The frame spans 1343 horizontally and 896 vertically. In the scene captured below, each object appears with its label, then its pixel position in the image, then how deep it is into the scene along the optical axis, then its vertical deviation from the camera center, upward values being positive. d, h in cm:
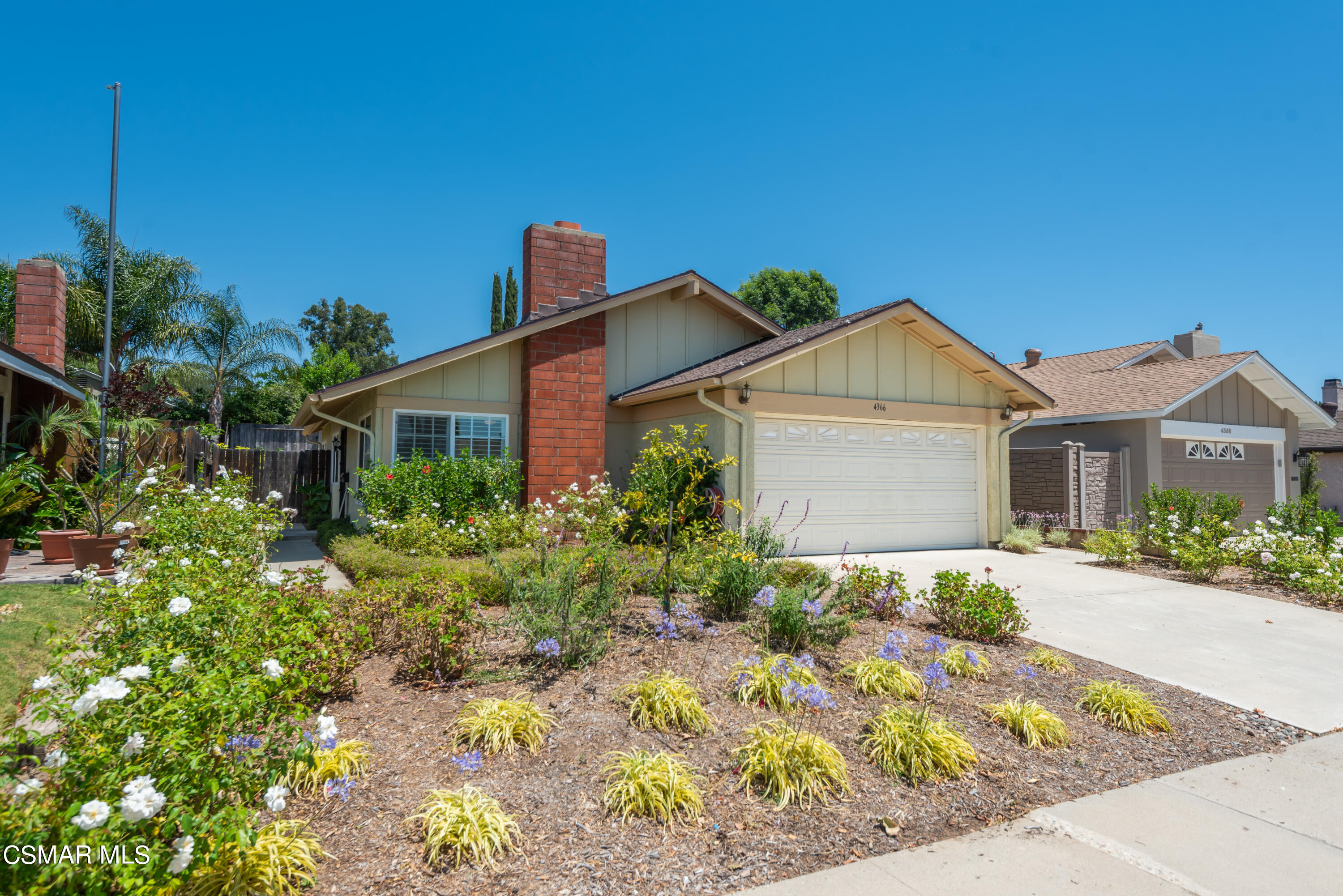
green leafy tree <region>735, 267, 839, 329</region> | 3303 +830
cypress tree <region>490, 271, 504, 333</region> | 3481 +811
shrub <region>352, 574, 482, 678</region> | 432 -101
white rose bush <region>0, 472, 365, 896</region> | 181 -84
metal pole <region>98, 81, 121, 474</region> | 947 +339
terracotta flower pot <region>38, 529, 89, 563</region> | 861 -97
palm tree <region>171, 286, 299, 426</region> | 2366 +434
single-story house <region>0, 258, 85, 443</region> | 1095 +258
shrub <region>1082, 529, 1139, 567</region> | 1023 -116
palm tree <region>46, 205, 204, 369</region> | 2216 +584
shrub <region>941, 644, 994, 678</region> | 476 -136
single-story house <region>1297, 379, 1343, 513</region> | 2448 +38
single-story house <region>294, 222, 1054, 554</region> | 1044 +110
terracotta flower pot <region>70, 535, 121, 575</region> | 773 -91
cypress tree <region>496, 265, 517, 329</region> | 3297 +804
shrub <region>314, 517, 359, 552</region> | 1124 -105
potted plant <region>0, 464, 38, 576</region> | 738 -32
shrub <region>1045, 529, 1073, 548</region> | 1316 -131
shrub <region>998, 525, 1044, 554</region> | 1202 -125
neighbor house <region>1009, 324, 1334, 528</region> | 1411 +79
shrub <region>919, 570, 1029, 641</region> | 564 -116
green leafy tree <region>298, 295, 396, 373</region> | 4938 +1015
